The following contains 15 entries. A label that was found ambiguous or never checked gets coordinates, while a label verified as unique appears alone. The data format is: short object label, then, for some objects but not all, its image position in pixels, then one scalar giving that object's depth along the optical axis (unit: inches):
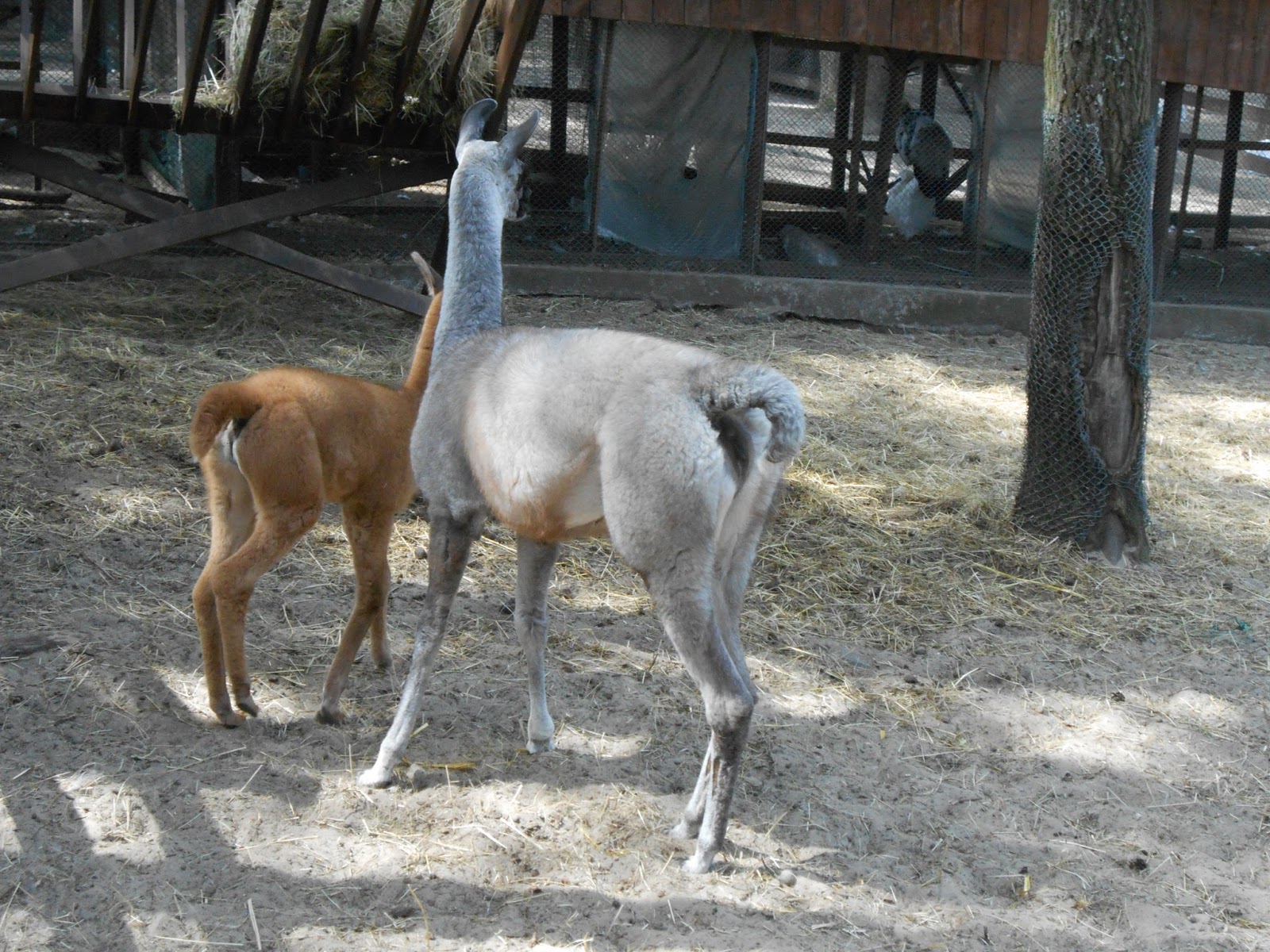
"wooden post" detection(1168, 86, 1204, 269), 416.2
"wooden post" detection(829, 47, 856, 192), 407.8
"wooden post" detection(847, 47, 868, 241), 399.2
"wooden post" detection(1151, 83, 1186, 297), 400.5
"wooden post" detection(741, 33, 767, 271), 386.9
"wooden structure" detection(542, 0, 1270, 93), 379.6
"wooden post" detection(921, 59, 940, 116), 417.4
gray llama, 127.0
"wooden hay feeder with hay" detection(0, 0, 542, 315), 263.1
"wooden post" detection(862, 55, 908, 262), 404.2
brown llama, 149.4
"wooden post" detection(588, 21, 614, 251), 381.4
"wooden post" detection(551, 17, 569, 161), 386.0
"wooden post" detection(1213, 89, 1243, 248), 431.2
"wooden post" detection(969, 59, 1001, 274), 400.5
